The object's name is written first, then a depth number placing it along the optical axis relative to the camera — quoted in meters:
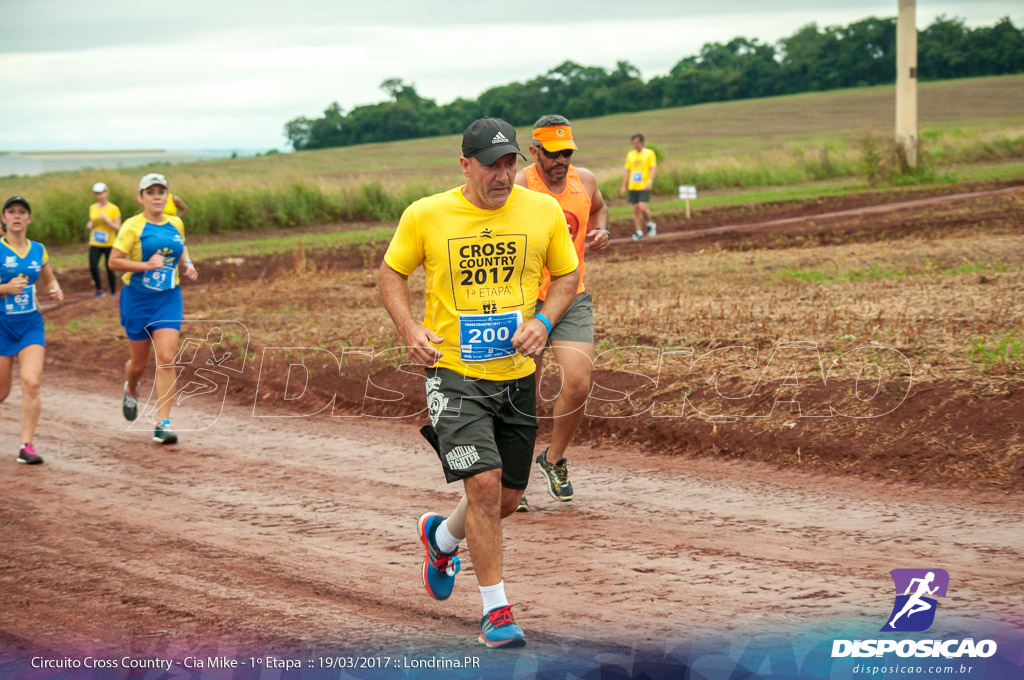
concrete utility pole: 34.00
